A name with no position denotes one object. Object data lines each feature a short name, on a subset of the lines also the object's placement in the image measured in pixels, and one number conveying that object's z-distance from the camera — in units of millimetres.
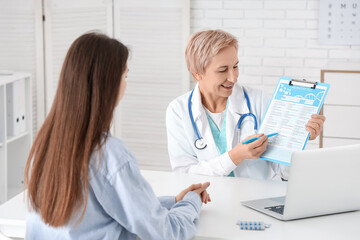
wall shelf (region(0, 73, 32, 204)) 3988
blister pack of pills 1914
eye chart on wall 4223
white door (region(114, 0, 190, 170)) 4480
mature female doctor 2703
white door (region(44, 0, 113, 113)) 4535
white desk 1881
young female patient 1568
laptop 1899
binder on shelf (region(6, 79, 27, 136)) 4109
